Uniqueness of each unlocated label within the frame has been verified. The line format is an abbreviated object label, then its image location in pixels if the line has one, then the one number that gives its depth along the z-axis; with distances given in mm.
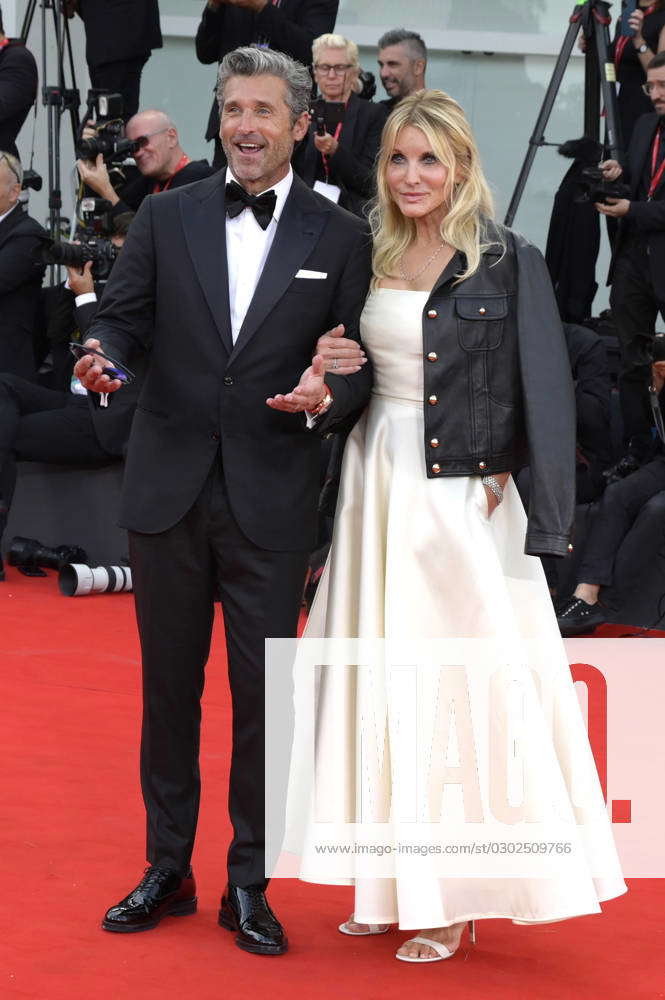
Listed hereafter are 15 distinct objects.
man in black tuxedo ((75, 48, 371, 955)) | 5504
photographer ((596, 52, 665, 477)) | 11702
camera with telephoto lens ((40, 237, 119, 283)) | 11800
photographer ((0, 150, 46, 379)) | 13006
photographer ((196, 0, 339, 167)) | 13450
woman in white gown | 5482
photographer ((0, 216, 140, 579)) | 12584
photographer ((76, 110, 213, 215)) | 12817
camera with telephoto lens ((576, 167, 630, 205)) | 11687
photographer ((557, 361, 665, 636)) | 11182
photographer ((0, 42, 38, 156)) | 14113
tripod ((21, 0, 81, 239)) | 14603
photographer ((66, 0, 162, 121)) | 14611
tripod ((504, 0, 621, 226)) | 13217
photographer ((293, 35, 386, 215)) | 12651
